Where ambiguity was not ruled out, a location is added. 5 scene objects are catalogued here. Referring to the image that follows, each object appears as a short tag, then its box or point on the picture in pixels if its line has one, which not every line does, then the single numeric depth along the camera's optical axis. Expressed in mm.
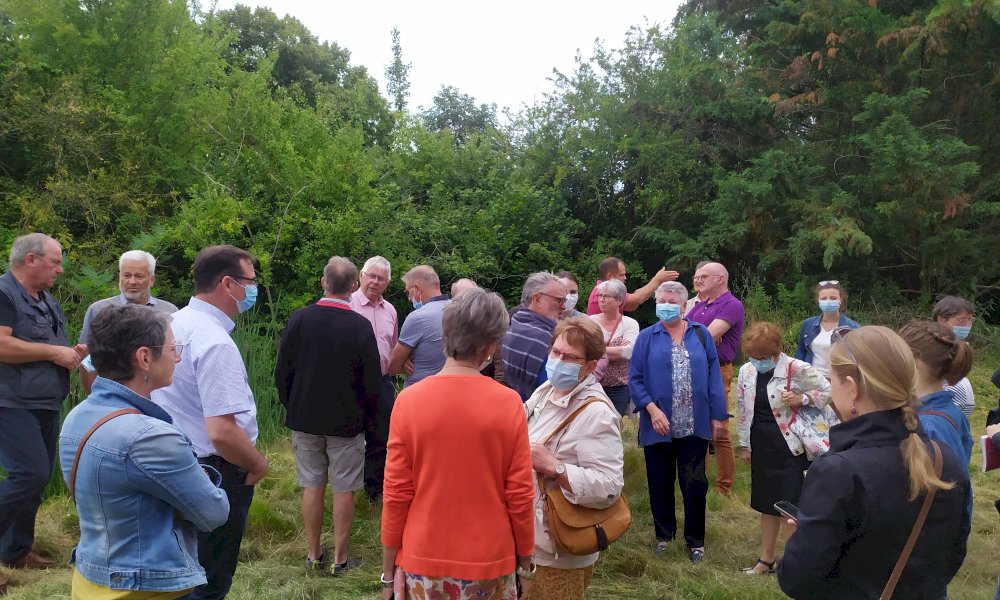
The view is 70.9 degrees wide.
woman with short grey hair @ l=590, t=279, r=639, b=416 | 5250
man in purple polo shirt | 5586
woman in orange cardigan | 2301
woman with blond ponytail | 1860
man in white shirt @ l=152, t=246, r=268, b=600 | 2750
